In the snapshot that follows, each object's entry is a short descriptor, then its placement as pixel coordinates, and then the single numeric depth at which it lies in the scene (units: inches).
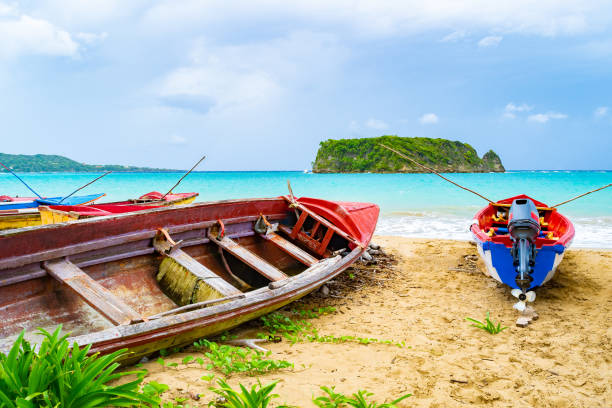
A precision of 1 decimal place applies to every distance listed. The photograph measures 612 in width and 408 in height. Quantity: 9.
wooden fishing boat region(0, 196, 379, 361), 134.3
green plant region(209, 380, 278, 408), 99.6
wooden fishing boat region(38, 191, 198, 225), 247.2
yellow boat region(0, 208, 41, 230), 336.3
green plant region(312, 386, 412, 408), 107.2
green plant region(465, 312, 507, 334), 177.9
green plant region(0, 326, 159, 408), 82.4
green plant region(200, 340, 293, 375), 126.0
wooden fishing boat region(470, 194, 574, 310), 202.2
